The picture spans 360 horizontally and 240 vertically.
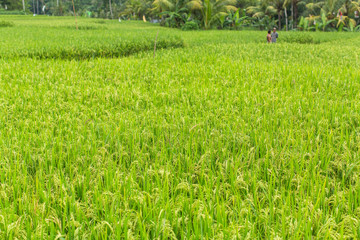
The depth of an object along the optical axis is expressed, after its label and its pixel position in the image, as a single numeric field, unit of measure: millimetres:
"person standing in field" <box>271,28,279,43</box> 12781
